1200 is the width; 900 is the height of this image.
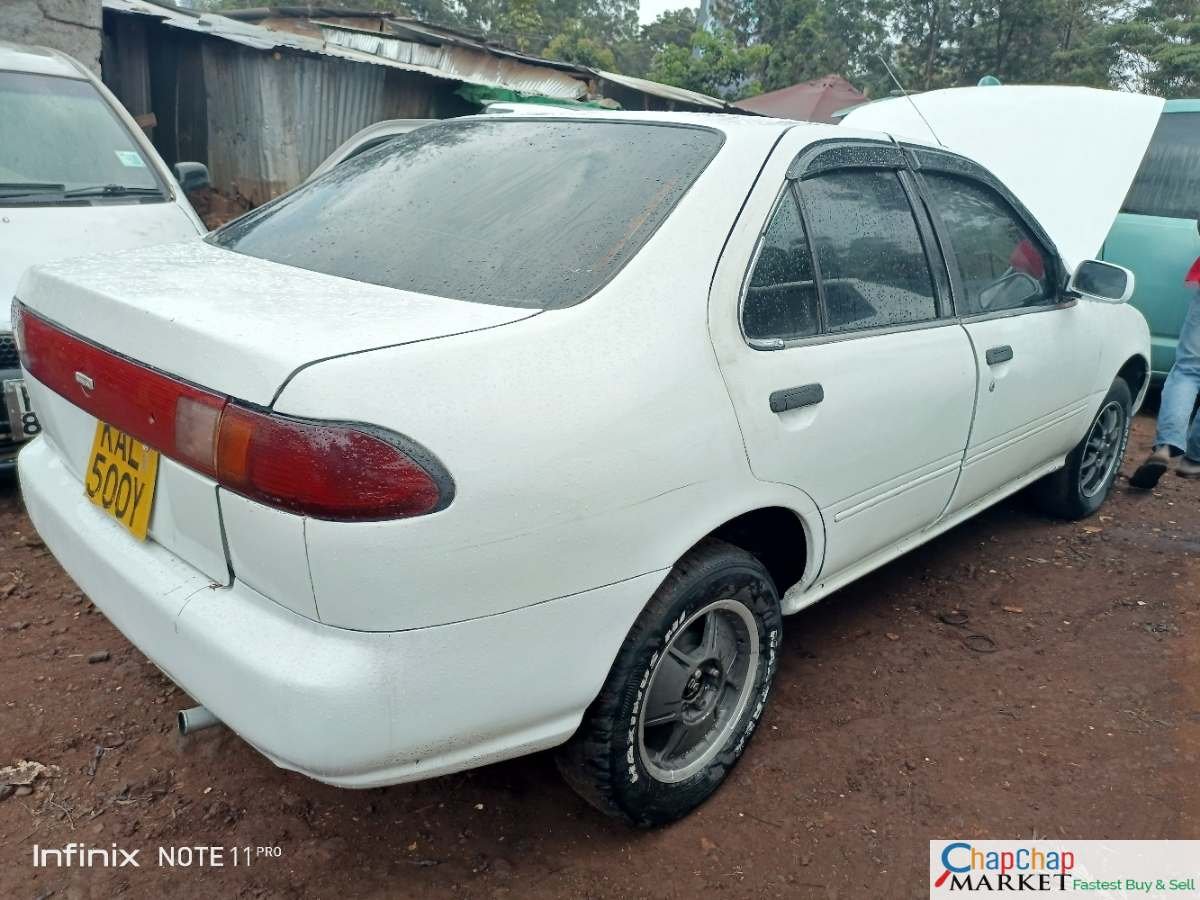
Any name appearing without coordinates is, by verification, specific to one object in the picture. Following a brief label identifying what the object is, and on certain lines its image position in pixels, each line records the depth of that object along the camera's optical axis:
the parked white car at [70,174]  3.92
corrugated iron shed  10.11
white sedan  1.53
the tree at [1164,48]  22.56
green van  5.52
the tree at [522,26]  28.88
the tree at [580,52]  26.06
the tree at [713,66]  22.61
